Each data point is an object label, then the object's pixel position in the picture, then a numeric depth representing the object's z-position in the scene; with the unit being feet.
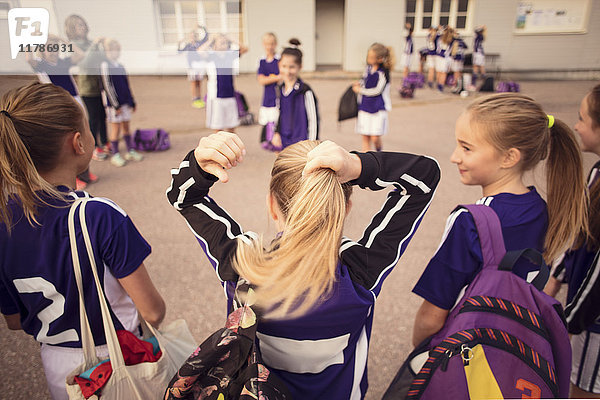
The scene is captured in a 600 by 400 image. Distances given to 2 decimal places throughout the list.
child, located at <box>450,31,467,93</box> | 36.60
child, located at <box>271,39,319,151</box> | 13.94
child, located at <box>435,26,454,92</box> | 36.50
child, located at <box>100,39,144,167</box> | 17.22
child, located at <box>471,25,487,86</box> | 39.17
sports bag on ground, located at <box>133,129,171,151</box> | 19.57
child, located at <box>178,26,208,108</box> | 20.57
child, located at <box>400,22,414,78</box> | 42.63
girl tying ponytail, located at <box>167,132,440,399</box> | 2.86
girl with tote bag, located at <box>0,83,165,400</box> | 3.93
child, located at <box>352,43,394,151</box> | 16.40
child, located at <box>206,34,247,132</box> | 18.48
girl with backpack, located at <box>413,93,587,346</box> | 4.39
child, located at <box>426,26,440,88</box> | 38.38
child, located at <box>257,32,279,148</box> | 19.77
